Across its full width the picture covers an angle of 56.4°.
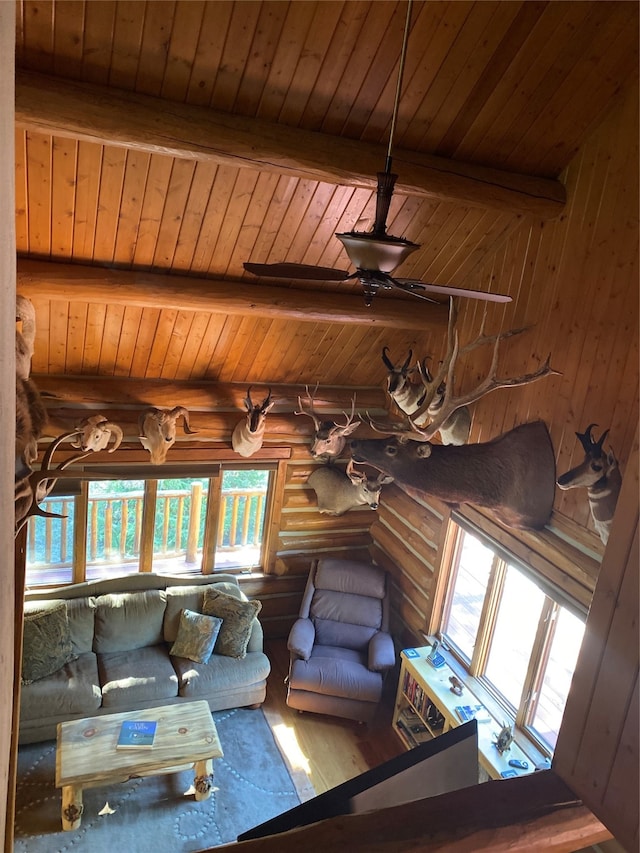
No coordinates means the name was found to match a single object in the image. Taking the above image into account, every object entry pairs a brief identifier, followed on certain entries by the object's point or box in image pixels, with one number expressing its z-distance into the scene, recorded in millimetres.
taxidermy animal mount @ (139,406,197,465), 5637
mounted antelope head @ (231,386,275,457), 5863
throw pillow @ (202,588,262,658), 5898
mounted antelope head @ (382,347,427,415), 5203
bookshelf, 4578
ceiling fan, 2416
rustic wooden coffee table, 4395
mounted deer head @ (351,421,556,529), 4512
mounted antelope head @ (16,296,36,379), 3416
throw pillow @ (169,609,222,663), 5754
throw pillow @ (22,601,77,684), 5191
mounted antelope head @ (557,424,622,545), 3652
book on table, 4598
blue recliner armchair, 5719
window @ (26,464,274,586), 6203
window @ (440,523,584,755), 4559
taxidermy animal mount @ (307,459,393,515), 6688
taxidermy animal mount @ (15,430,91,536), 2046
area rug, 4398
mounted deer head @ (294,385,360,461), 5938
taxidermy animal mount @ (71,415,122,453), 5172
